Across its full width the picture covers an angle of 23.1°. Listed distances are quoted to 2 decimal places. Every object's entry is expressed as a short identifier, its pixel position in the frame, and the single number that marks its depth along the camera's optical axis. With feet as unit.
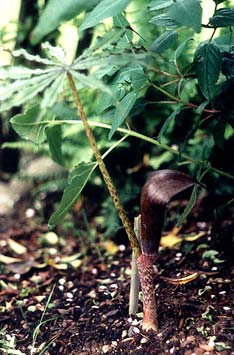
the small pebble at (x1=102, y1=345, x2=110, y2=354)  4.41
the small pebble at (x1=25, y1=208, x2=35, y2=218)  7.64
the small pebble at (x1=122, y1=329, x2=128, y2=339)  4.54
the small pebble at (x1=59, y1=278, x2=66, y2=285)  5.80
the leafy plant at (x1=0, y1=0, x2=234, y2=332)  3.20
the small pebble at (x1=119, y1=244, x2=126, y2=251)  6.45
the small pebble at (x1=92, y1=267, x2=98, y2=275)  5.95
